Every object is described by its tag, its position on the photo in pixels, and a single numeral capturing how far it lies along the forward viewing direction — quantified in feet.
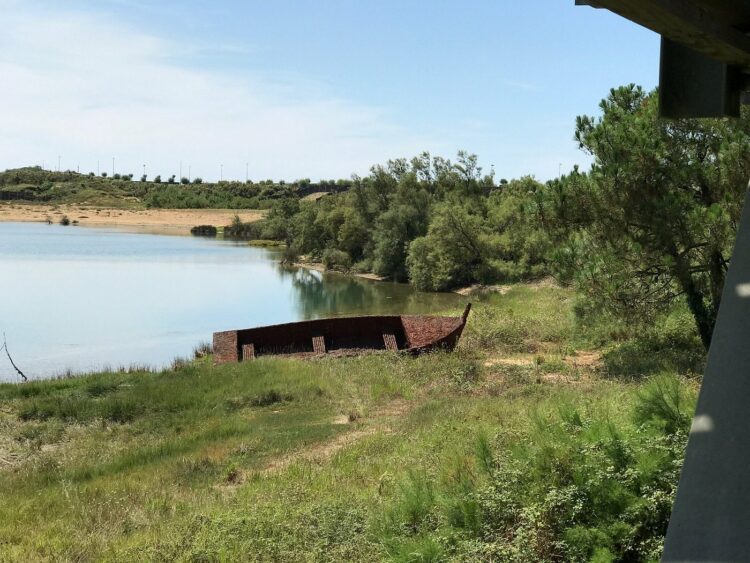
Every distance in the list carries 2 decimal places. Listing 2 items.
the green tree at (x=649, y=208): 44.73
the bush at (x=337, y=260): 192.13
